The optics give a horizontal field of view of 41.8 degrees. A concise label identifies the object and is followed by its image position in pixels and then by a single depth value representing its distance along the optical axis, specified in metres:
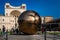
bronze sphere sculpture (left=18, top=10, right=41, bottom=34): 8.13
